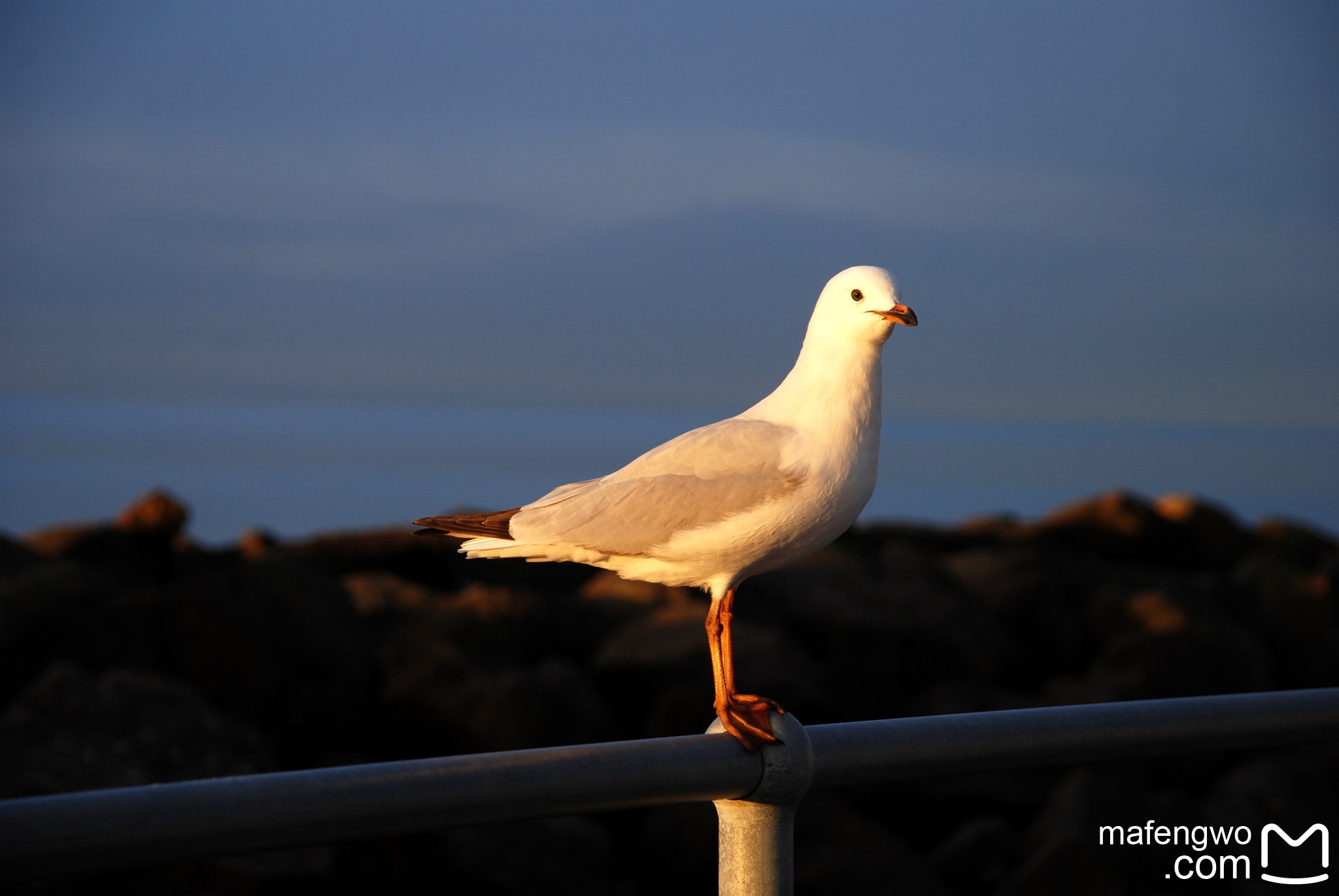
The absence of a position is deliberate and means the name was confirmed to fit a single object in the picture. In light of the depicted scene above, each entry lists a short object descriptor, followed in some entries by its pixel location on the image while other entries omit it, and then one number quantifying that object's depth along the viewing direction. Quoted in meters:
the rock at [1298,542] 29.33
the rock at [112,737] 12.54
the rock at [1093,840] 13.51
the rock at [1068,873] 13.42
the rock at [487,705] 15.16
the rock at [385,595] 19.42
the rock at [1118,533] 27.75
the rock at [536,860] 13.39
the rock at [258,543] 22.62
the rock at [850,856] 13.65
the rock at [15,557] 17.69
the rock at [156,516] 19.44
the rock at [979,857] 15.16
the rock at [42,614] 15.58
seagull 5.64
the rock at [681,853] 14.36
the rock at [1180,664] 18.77
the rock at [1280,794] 15.71
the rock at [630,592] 20.50
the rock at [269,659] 15.67
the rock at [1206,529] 28.47
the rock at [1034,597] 21.41
